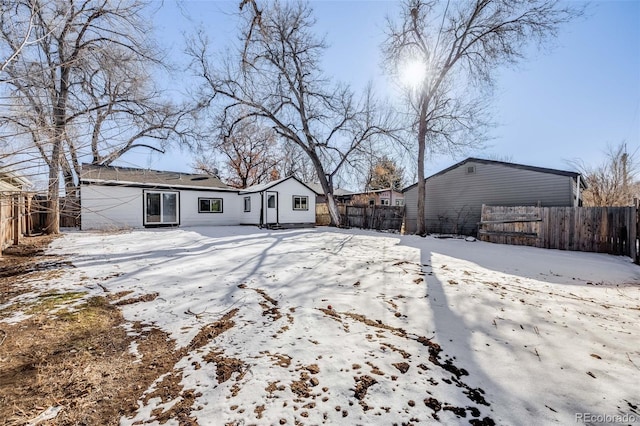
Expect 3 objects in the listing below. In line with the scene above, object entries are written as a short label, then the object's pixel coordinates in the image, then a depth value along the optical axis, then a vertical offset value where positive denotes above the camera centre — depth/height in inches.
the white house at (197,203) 511.8 +15.9
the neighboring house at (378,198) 1056.2 +58.0
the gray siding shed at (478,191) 442.3 +39.4
